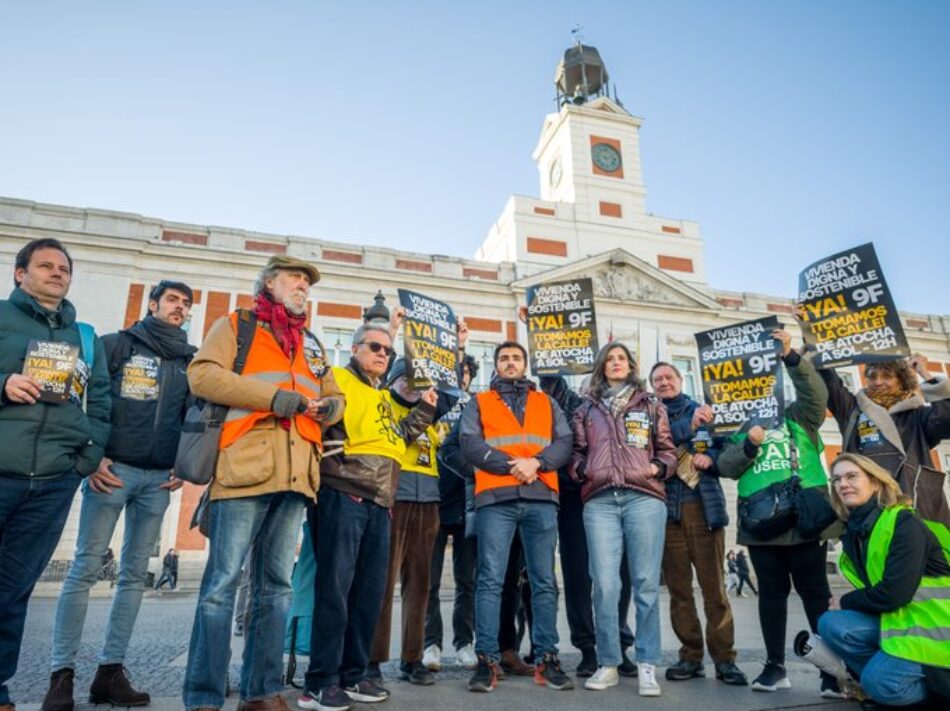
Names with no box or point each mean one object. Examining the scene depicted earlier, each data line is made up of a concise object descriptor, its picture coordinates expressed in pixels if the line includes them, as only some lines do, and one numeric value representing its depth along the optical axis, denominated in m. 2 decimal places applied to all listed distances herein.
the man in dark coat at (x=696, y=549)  4.12
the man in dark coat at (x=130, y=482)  3.21
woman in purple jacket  3.82
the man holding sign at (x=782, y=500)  3.94
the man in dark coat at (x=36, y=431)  2.90
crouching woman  3.07
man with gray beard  2.77
